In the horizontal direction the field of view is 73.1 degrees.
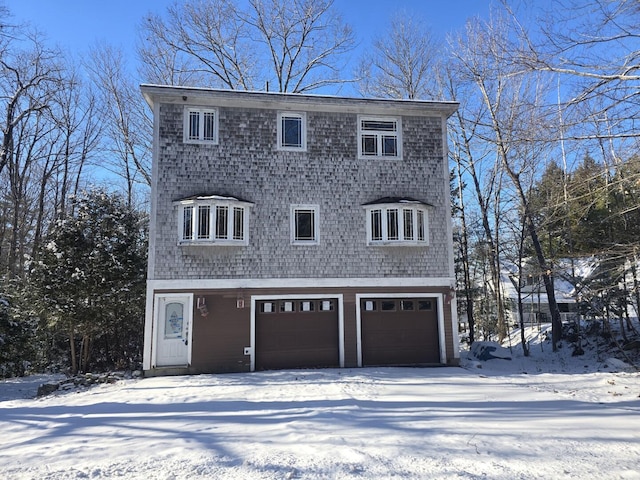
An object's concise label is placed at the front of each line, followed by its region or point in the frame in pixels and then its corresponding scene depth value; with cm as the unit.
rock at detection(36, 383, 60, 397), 1009
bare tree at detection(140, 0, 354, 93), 2084
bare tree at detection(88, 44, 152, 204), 2012
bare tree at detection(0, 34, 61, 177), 1652
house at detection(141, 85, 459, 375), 1159
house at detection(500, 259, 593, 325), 2188
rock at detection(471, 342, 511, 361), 1355
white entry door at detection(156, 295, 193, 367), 1145
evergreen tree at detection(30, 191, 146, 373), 1244
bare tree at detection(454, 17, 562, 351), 709
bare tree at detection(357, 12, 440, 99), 2127
